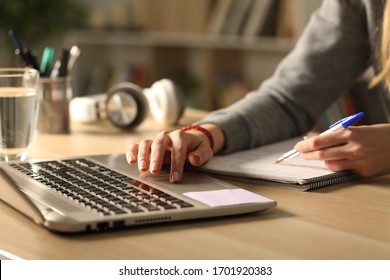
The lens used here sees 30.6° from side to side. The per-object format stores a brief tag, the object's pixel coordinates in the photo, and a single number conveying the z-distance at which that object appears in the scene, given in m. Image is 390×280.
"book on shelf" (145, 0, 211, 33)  3.71
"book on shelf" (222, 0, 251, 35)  3.54
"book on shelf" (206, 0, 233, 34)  3.59
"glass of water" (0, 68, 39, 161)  1.20
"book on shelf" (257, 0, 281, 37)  3.46
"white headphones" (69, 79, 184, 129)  1.54
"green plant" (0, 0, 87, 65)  3.93
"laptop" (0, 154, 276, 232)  0.83
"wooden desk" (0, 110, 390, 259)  0.77
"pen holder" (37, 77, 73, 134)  1.47
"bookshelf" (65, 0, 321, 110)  3.54
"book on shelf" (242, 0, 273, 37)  3.47
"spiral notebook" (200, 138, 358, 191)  1.04
